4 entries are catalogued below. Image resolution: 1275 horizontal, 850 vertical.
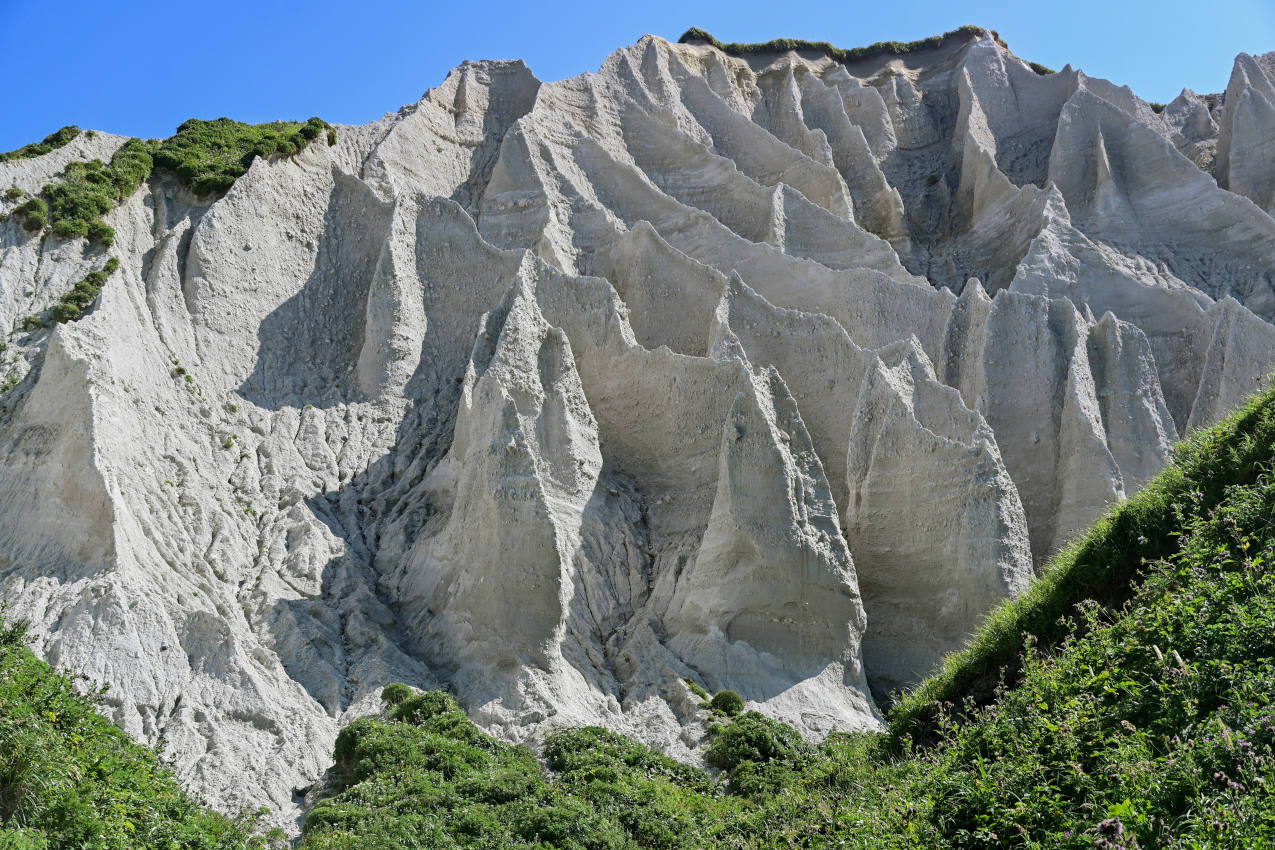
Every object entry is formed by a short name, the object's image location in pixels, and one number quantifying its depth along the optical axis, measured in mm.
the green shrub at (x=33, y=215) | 28797
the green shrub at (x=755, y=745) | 20625
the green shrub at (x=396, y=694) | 21797
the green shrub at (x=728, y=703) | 22672
